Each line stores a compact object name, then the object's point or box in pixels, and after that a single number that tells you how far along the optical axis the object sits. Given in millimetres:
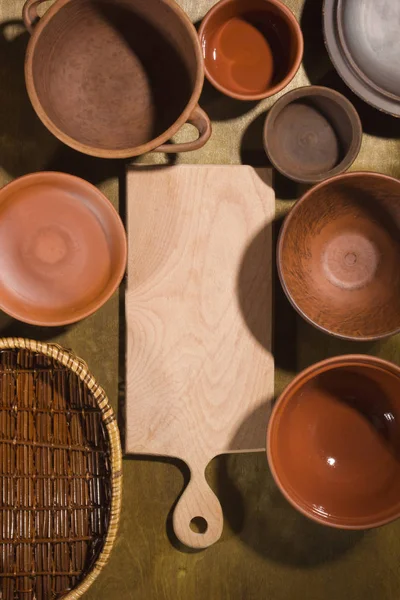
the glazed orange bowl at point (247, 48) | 1201
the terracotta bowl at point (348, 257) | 1186
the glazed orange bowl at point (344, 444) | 1149
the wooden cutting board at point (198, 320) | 1210
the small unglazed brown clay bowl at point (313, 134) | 1194
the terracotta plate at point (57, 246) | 1144
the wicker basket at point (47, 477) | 1188
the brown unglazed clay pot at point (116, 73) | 1093
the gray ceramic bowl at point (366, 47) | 1200
